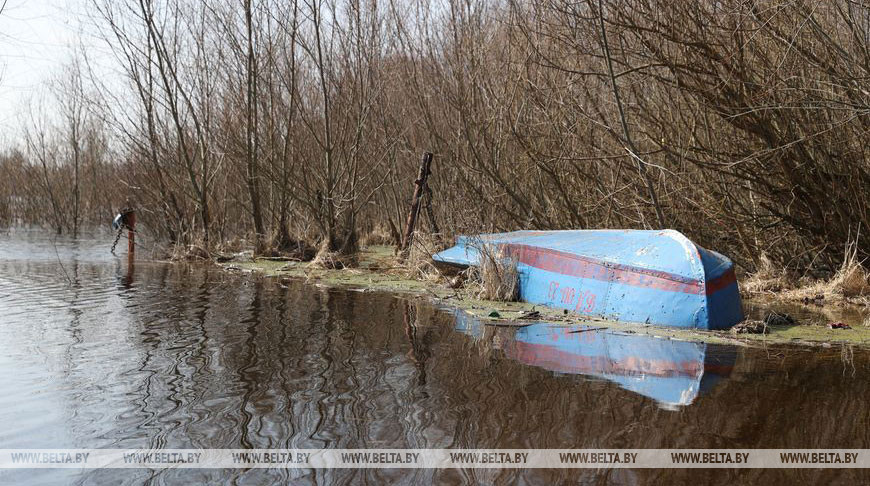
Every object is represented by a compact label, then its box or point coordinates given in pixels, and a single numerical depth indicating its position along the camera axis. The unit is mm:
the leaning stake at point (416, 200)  11320
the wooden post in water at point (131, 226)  13680
